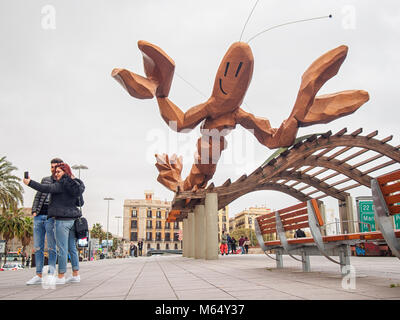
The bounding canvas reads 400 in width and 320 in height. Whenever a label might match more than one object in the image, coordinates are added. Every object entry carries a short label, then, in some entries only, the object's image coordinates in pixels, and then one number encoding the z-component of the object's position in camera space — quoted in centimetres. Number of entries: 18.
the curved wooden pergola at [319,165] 1361
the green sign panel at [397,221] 1335
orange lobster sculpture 1114
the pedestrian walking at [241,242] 2608
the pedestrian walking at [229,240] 2739
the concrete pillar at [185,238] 2118
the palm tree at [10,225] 3691
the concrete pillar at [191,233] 1834
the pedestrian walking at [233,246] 2736
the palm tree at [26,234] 3883
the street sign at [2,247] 1902
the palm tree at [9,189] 2369
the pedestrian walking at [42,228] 554
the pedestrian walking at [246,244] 2680
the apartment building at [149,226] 8556
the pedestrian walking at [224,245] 2268
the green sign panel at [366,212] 1505
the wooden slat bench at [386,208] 337
